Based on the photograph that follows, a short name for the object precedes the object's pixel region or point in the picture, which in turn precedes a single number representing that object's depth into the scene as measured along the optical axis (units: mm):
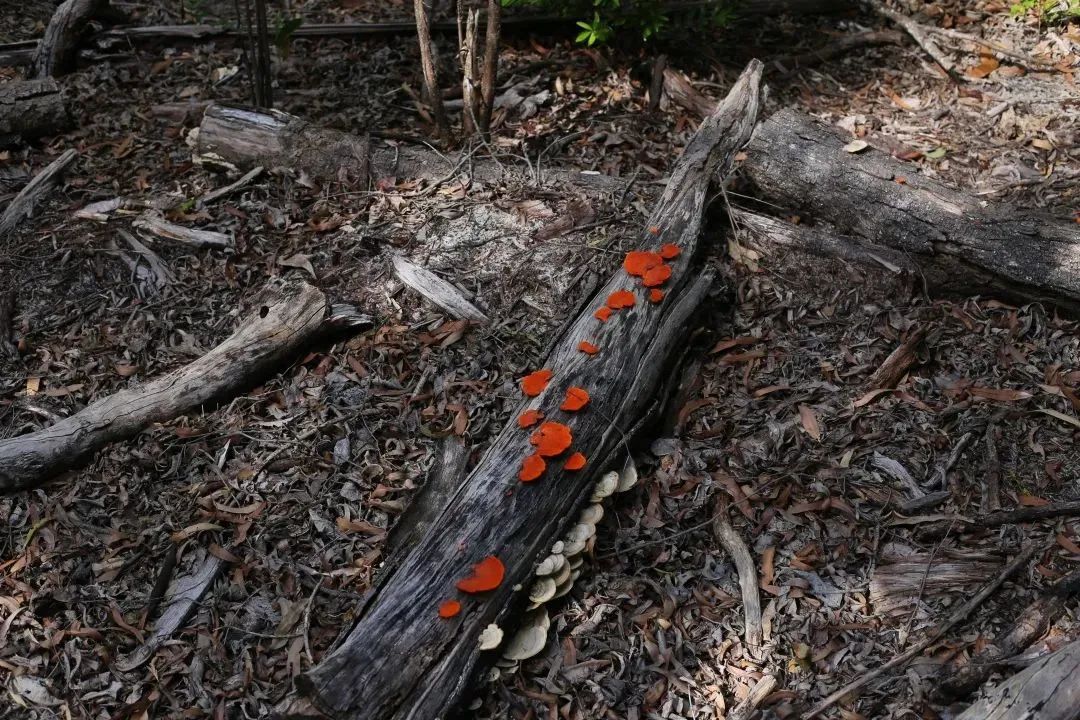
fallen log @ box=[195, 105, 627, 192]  5348
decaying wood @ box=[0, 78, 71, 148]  5754
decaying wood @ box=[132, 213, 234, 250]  5066
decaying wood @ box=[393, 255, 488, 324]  4547
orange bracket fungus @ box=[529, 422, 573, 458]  3488
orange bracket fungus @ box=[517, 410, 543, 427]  3615
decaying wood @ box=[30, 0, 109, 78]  6293
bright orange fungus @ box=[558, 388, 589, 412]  3654
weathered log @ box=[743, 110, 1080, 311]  4324
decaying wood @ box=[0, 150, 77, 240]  5250
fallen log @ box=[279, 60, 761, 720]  2930
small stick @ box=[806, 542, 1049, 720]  3125
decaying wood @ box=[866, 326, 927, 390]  4148
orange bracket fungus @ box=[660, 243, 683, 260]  4344
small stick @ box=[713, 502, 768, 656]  3381
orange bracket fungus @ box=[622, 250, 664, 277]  4242
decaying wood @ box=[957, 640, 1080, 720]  2756
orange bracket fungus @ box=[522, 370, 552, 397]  3768
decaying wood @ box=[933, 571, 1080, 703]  3027
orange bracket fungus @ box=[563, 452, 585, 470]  3496
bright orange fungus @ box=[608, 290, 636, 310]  4070
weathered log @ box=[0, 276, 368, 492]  3941
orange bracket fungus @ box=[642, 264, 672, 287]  4160
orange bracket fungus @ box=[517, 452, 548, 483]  3404
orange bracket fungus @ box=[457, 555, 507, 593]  3105
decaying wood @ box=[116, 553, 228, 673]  3395
